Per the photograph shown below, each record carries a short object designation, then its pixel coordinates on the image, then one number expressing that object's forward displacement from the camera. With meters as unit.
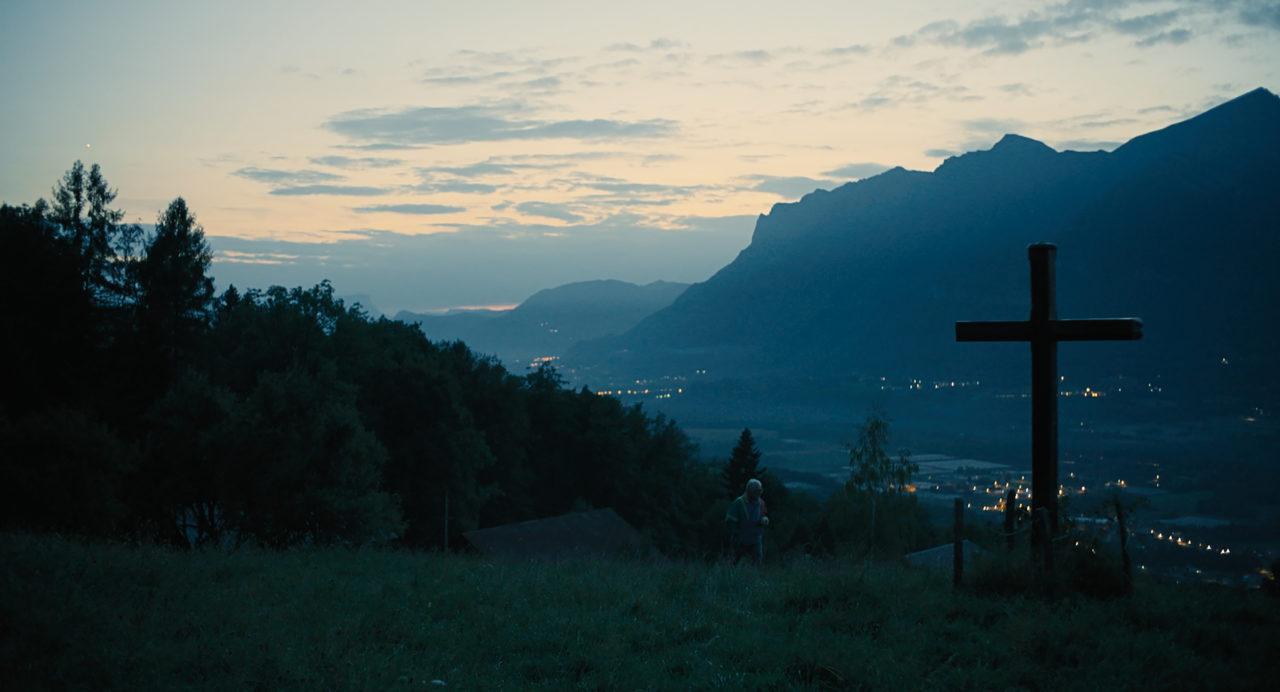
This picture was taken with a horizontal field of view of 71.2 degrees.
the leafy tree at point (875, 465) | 40.72
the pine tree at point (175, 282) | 41.28
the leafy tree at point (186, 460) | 26.03
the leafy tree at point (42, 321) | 30.47
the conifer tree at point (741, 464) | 59.78
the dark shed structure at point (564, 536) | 28.00
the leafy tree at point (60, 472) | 22.30
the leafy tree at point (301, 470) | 24.05
